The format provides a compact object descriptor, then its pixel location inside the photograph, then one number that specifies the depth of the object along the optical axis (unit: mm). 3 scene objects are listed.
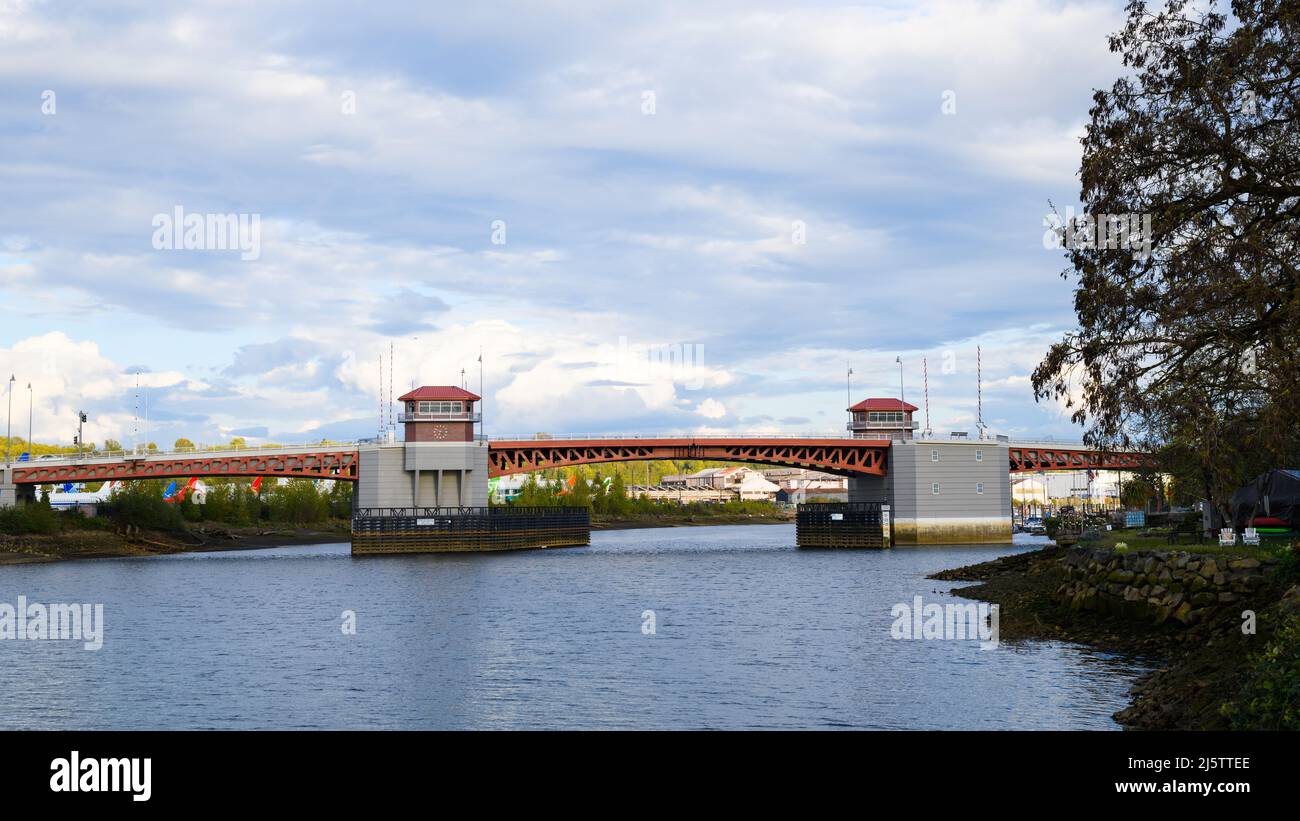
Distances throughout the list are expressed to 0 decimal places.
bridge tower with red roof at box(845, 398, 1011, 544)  127500
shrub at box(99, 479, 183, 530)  120938
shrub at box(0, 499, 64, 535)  104562
